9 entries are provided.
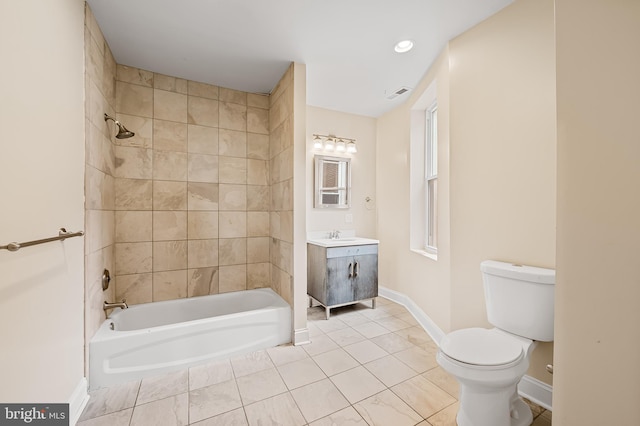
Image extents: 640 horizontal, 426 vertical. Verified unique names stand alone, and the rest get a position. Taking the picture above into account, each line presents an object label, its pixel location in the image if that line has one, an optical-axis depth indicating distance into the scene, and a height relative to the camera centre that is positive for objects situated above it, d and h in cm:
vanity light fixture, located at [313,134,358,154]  318 +89
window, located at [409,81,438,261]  285 +40
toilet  119 -68
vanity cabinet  272 -66
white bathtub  172 -94
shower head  199 +63
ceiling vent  275 +134
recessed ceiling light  198 +133
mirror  319 +40
